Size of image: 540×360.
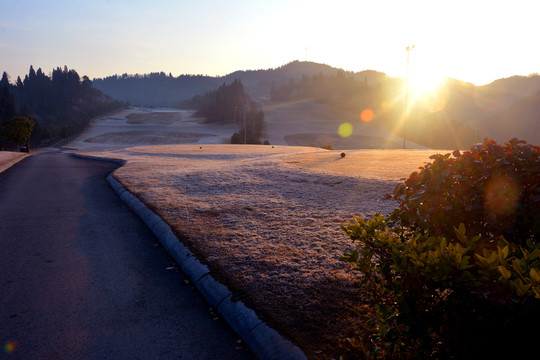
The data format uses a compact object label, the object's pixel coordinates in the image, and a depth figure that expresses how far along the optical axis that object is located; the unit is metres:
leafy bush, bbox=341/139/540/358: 2.39
